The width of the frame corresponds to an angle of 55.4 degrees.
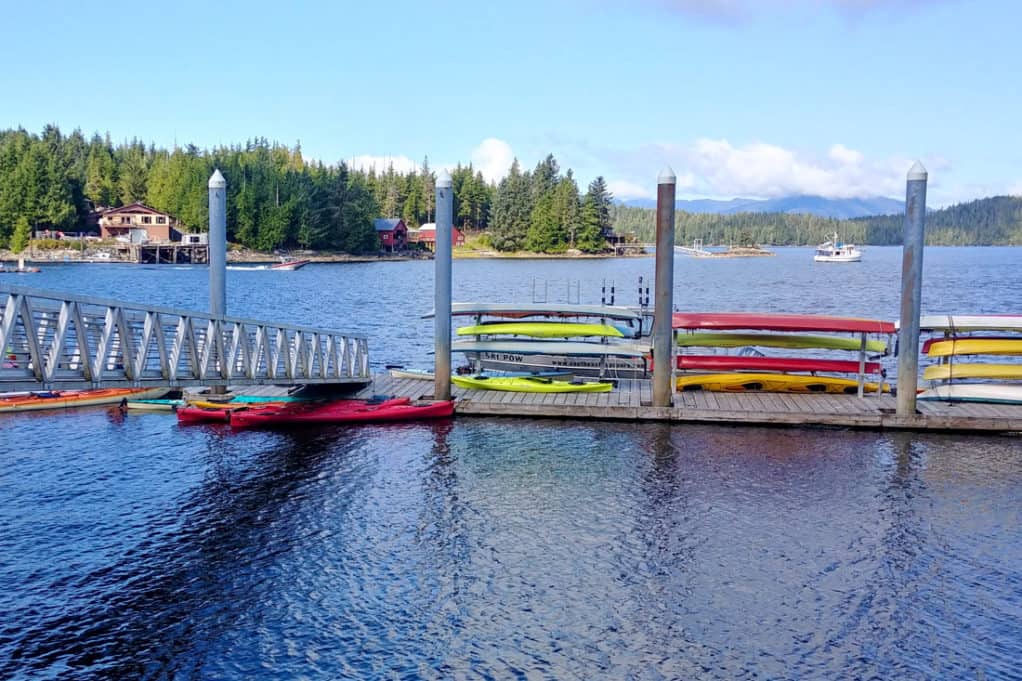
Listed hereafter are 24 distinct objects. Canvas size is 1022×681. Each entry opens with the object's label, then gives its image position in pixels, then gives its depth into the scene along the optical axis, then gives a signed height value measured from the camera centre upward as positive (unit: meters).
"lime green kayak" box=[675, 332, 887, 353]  28.48 -2.41
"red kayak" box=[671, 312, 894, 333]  27.33 -1.82
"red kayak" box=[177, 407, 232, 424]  25.81 -4.52
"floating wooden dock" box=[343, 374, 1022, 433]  24.55 -4.01
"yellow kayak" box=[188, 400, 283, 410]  25.95 -4.26
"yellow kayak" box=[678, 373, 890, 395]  28.03 -3.58
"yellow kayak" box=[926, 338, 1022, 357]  25.75 -2.21
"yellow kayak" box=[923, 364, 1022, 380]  26.03 -2.89
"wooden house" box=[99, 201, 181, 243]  153.25 +3.19
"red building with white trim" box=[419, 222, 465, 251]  194.12 +2.71
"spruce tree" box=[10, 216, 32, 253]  143.62 +0.69
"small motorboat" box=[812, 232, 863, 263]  193.38 +1.24
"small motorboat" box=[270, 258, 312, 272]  140.75 -2.59
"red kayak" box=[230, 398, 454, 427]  25.44 -4.37
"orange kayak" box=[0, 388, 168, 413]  28.05 -4.59
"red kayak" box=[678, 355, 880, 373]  27.92 -3.02
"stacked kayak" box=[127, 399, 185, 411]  27.98 -4.64
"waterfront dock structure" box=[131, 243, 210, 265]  146.75 -1.49
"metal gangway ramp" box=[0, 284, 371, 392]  14.15 -2.05
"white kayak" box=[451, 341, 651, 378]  30.38 -3.51
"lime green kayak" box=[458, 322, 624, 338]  30.91 -2.46
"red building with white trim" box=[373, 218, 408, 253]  183.62 +3.14
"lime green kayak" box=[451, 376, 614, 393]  28.38 -3.88
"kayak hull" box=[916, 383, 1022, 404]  25.98 -3.46
